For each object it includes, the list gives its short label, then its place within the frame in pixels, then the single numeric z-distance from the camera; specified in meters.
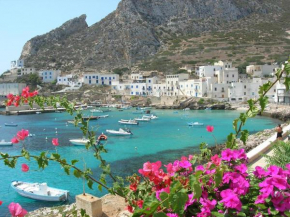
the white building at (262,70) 70.75
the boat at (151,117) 48.59
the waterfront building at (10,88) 82.88
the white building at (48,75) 90.29
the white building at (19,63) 103.50
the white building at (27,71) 96.09
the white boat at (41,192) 14.21
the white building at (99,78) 83.59
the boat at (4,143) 29.91
